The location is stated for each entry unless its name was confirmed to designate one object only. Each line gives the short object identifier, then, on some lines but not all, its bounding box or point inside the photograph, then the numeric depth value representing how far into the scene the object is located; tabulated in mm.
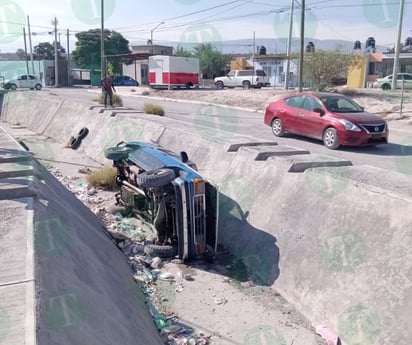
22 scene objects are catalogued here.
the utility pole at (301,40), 27703
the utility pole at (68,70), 65250
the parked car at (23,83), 48969
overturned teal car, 6297
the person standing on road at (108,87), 18312
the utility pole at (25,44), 68250
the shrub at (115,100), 22186
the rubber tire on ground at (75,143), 15430
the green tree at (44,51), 85125
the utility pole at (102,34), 30672
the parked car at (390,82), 39688
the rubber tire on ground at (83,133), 15578
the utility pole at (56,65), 59612
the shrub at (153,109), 19734
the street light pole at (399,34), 33188
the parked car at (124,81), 61406
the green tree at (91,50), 67438
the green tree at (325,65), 32906
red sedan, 13211
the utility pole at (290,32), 39462
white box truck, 43688
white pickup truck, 46062
